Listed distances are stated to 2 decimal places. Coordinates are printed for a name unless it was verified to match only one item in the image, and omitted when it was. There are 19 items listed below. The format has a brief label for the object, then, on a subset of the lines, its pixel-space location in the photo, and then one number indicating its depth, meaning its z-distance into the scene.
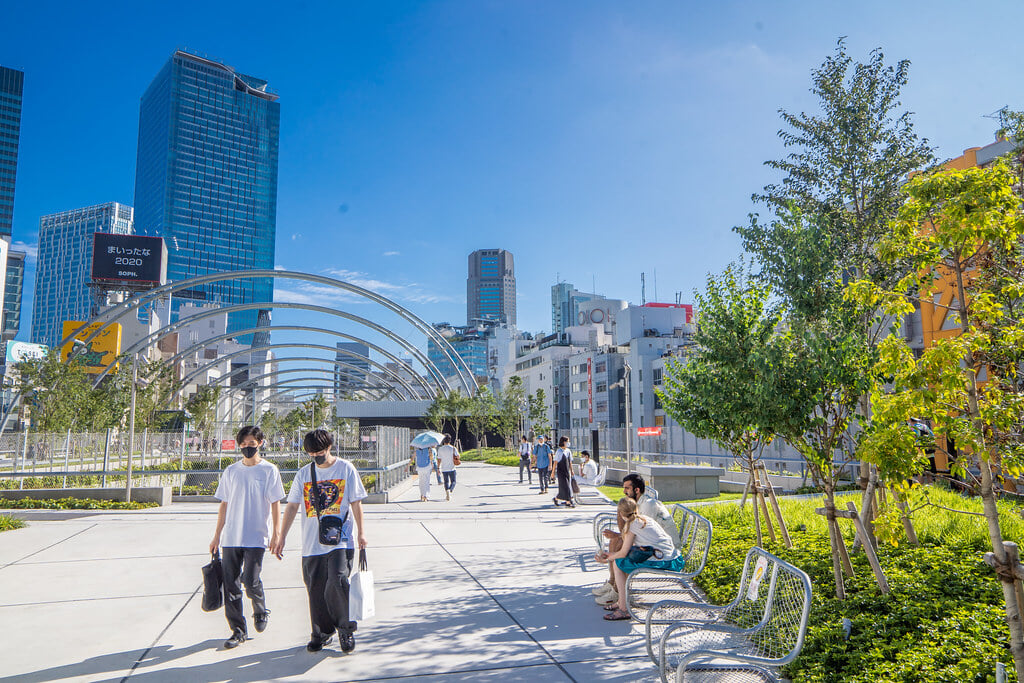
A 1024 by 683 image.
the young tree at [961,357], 3.86
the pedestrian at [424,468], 18.45
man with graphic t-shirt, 5.34
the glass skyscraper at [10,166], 152.00
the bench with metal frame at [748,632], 4.36
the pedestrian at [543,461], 20.98
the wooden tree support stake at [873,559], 5.73
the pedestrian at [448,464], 18.91
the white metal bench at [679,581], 6.64
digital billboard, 73.31
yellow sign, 62.88
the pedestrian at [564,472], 16.50
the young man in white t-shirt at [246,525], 5.65
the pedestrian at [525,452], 24.97
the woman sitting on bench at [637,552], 6.37
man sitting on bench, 6.64
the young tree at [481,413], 52.66
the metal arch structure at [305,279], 37.84
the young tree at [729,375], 6.89
